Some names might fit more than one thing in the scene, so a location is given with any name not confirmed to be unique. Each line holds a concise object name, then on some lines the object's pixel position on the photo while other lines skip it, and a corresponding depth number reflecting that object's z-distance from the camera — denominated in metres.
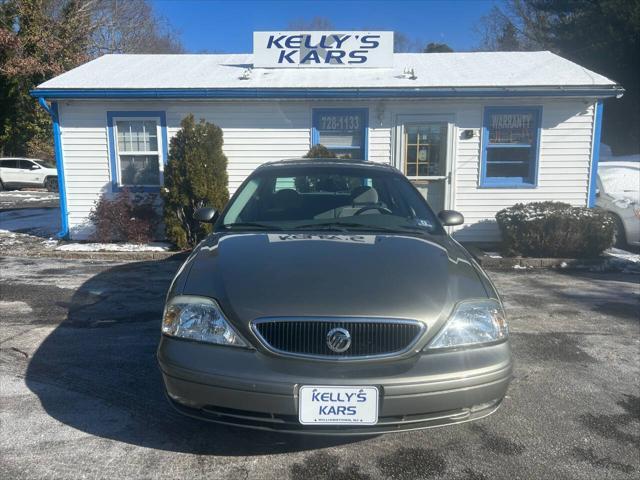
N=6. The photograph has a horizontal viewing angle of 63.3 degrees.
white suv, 23.41
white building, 9.34
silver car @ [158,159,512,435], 2.41
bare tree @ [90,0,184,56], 27.36
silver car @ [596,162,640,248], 9.38
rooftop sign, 10.63
